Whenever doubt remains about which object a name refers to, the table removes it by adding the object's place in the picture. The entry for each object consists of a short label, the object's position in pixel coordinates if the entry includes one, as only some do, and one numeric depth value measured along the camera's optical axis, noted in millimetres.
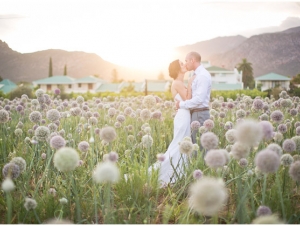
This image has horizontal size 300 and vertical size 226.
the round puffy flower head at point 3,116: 3549
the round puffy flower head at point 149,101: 4541
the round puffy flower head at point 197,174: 2391
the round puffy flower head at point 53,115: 3602
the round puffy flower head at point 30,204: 1852
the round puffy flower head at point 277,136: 2804
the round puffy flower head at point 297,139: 2601
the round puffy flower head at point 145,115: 3625
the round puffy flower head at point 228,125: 4070
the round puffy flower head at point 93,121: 3790
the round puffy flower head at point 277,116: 3094
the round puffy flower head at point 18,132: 3896
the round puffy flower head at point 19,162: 2141
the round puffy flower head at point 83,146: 2859
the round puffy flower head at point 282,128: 3322
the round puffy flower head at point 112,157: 2021
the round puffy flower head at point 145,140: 2887
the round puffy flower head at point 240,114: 4445
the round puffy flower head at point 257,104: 3957
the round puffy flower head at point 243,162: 2551
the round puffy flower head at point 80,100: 6477
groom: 4441
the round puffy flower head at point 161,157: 2183
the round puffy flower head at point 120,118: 4400
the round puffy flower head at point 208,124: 3276
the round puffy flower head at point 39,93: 4922
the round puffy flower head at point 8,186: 1474
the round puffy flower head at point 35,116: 3566
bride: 4043
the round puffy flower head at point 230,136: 2797
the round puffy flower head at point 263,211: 1810
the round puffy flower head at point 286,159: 2223
